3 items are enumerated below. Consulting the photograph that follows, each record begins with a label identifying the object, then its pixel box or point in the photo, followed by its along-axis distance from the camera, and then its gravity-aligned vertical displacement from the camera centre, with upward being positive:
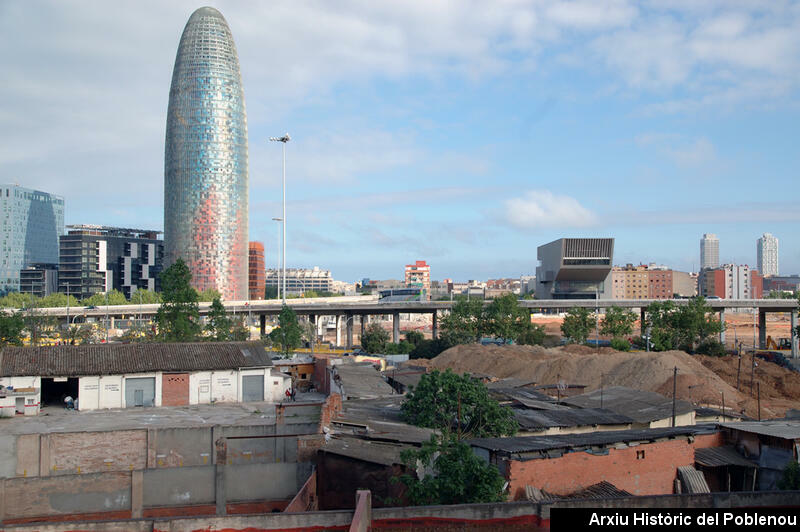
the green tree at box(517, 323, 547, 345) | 89.44 -6.33
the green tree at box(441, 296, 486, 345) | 83.31 -4.55
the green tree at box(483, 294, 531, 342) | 87.75 -4.05
